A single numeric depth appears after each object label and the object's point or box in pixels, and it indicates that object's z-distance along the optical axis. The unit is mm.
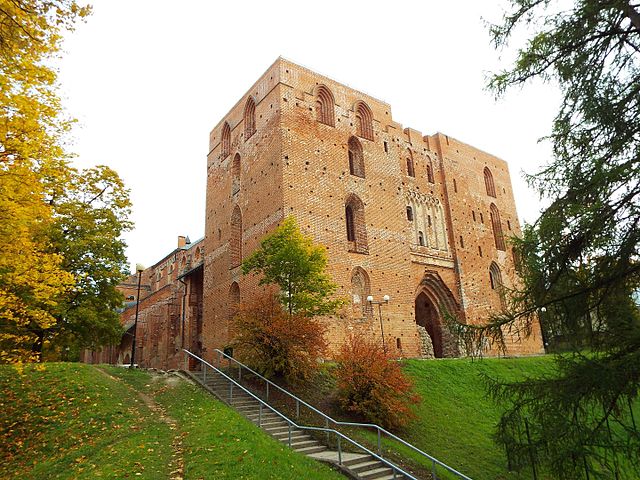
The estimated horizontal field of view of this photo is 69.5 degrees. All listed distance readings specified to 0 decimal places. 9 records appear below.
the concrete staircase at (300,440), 10188
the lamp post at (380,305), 20958
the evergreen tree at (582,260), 6293
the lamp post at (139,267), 17672
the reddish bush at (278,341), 14172
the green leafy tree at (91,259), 16891
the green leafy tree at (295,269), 15742
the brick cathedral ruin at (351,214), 21703
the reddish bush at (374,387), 13250
